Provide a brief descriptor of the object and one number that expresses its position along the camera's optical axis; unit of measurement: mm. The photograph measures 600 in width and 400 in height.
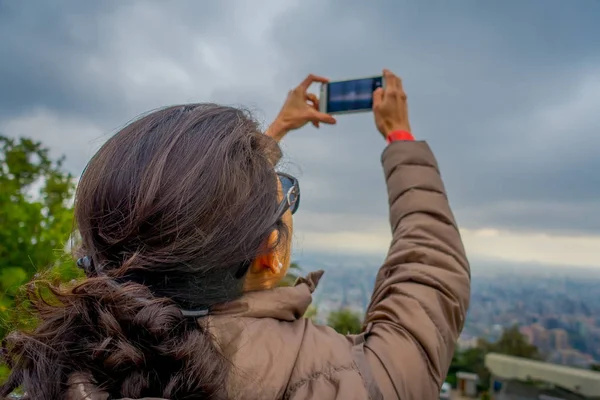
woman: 606
